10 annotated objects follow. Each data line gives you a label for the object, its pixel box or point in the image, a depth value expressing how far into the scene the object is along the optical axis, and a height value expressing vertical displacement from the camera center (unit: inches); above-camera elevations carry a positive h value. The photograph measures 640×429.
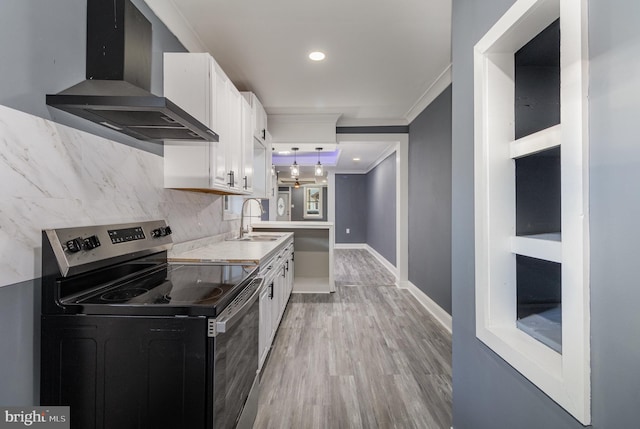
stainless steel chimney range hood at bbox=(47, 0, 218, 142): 46.3 +23.1
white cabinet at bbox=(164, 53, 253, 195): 78.7 +28.0
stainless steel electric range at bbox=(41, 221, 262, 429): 41.4 -19.2
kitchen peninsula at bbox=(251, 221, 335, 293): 186.1 -23.5
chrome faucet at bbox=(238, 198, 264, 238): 140.3 +0.1
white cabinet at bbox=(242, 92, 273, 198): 123.1 +33.1
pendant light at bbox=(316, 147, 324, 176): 242.7 +37.7
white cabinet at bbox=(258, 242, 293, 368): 87.7 -27.9
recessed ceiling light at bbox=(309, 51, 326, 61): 106.2 +57.7
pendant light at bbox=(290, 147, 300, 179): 256.1 +42.0
